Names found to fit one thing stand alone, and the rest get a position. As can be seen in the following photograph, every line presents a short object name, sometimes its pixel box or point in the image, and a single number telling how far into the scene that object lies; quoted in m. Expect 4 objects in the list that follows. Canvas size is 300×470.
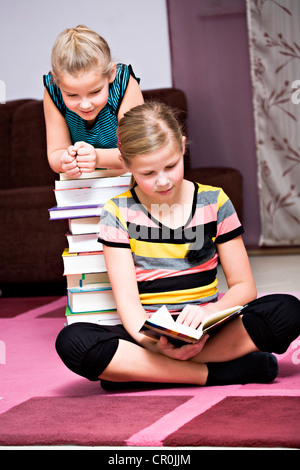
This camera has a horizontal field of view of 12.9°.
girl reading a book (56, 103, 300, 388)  2.68
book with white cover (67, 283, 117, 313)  3.06
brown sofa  4.03
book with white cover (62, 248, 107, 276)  3.07
